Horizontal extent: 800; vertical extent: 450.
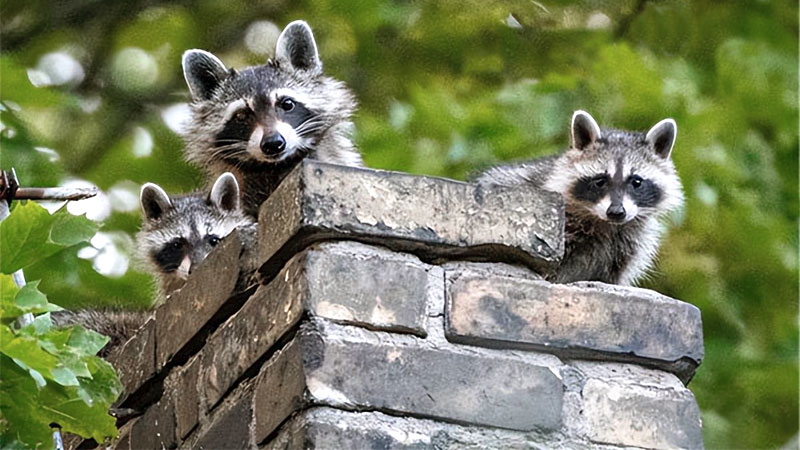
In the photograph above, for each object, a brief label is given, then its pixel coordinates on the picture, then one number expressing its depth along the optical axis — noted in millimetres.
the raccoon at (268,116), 10883
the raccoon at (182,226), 11109
